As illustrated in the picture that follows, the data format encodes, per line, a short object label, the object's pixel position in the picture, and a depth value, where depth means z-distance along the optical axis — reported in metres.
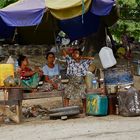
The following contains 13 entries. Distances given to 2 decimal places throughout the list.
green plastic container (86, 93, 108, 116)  10.60
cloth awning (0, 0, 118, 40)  10.83
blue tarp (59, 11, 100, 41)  13.58
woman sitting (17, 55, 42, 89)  11.09
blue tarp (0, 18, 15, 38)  12.99
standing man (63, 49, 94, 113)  11.27
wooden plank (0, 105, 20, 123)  10.32
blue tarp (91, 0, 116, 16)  10.87
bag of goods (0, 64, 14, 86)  10.59
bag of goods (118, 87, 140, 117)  10.46
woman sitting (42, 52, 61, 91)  11.55
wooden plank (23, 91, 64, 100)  10.64
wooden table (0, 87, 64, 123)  10.27
